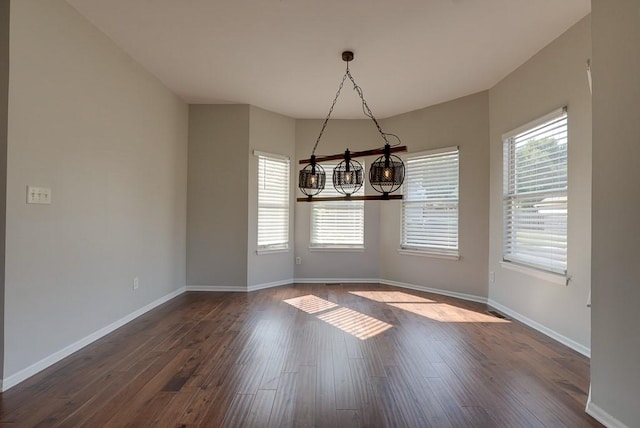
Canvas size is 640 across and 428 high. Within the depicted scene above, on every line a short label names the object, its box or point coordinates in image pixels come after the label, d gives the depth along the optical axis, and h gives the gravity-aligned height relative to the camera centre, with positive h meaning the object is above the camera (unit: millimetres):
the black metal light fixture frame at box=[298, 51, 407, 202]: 2527 +348
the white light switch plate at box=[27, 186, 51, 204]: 2279 +115
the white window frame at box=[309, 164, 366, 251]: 5473 -16
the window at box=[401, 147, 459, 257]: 4645 +193
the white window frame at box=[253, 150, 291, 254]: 5012 +197
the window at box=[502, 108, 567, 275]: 3064 +239
